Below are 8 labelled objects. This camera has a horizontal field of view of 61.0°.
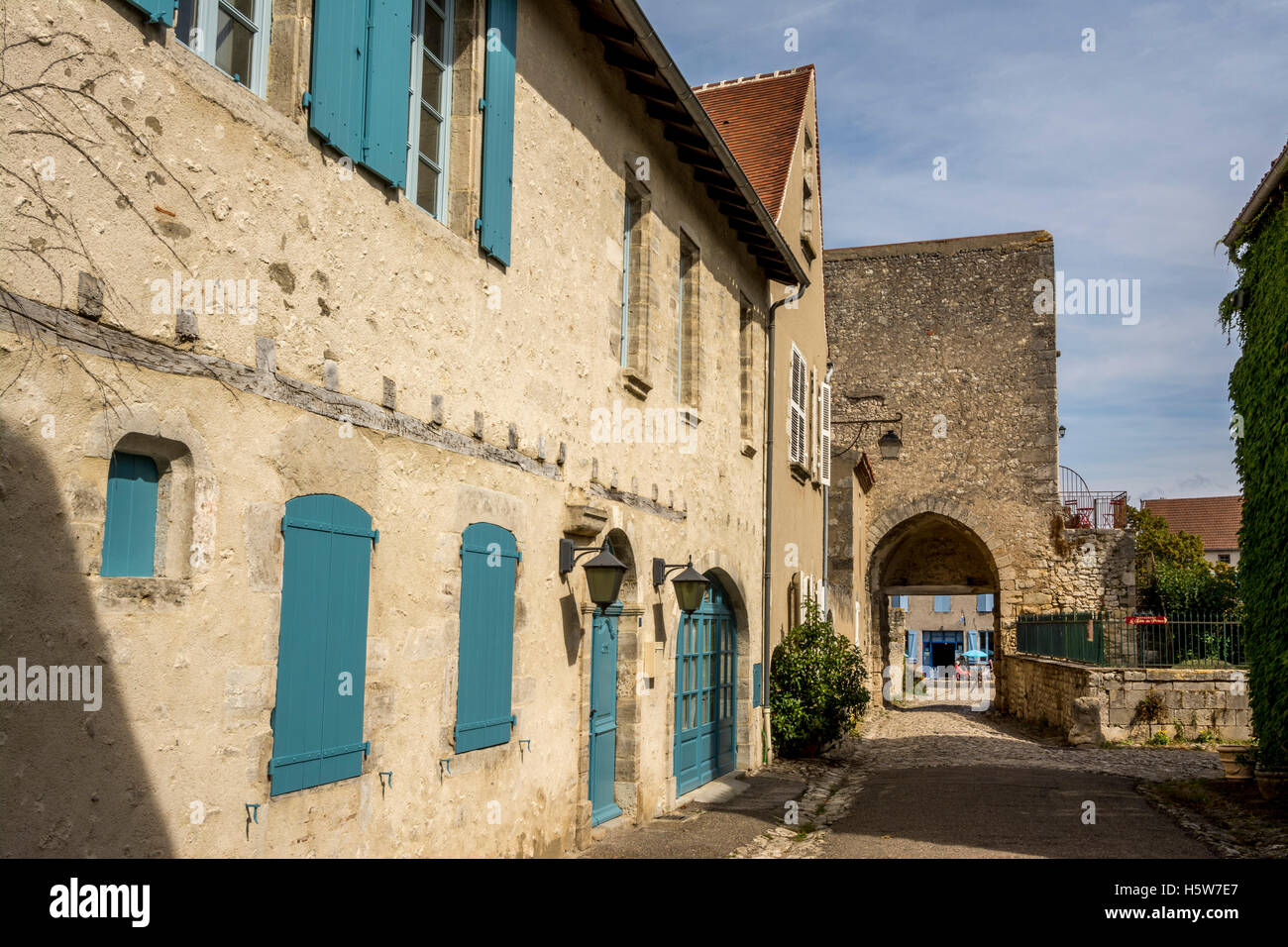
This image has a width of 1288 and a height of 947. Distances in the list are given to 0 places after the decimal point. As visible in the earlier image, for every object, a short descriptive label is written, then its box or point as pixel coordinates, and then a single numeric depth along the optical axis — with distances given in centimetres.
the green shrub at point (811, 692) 1234
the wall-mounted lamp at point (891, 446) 2373
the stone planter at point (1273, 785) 899
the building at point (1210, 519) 5569
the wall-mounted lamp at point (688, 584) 855
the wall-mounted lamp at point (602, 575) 681
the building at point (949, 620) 4644
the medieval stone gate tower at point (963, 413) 2227
